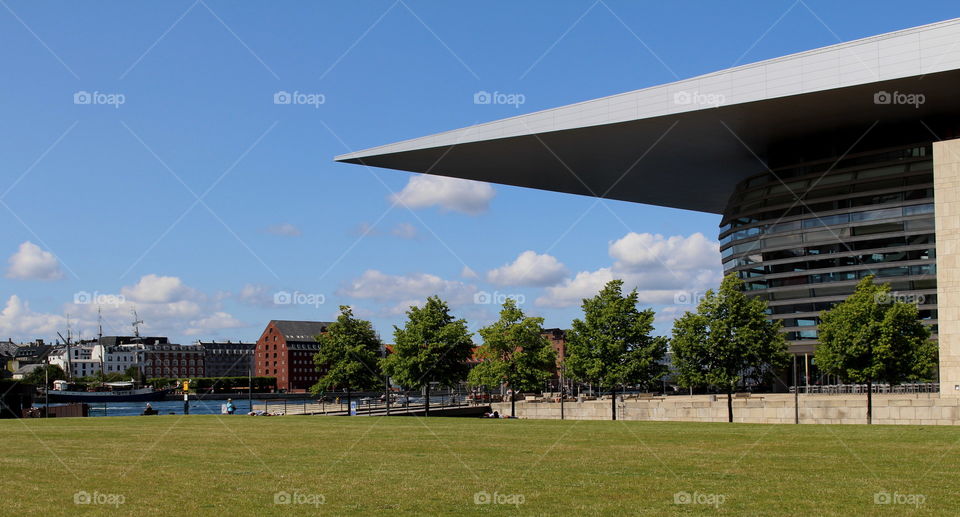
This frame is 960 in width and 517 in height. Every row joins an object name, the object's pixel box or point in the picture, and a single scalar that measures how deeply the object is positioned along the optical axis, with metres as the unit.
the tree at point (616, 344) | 42.19
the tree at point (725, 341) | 39.25
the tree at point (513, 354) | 46.22
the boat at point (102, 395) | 127.29
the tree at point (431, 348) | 46.56
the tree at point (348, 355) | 52.03
